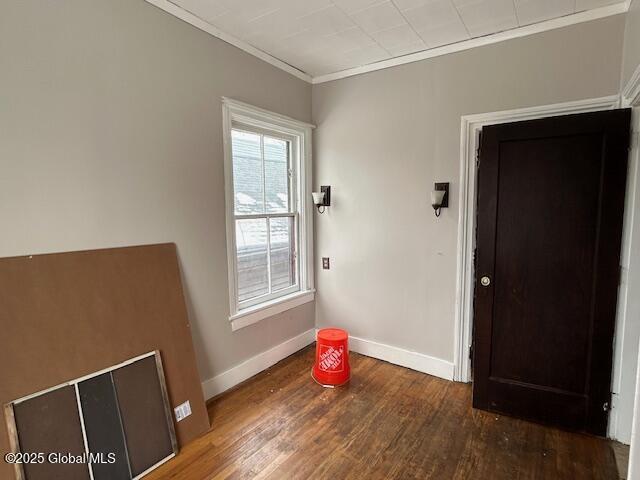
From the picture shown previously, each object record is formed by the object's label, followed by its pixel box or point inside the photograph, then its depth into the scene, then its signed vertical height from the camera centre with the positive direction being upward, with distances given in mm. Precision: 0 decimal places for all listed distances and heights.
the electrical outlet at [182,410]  2125 -1235
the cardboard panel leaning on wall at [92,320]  1609 -580
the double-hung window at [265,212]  2715 -24
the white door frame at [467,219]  2484 -85
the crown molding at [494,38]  2145 +1203
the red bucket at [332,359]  2797 -1212
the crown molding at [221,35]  2166 +1239
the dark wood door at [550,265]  2100 -373
